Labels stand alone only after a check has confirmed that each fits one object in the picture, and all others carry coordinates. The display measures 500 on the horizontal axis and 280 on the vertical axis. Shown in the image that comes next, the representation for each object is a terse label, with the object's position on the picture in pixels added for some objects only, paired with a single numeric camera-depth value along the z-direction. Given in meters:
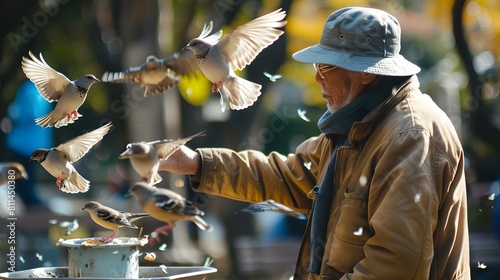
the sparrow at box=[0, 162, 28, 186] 10.18
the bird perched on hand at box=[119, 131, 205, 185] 7.01
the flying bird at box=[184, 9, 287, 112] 7.65
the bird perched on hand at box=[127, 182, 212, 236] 6.98
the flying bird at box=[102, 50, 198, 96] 7.96
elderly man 6.55
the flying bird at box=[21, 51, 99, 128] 7.59
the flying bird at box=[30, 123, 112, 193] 7.43
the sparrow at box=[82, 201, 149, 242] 7.28
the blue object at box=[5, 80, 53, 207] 18.94
